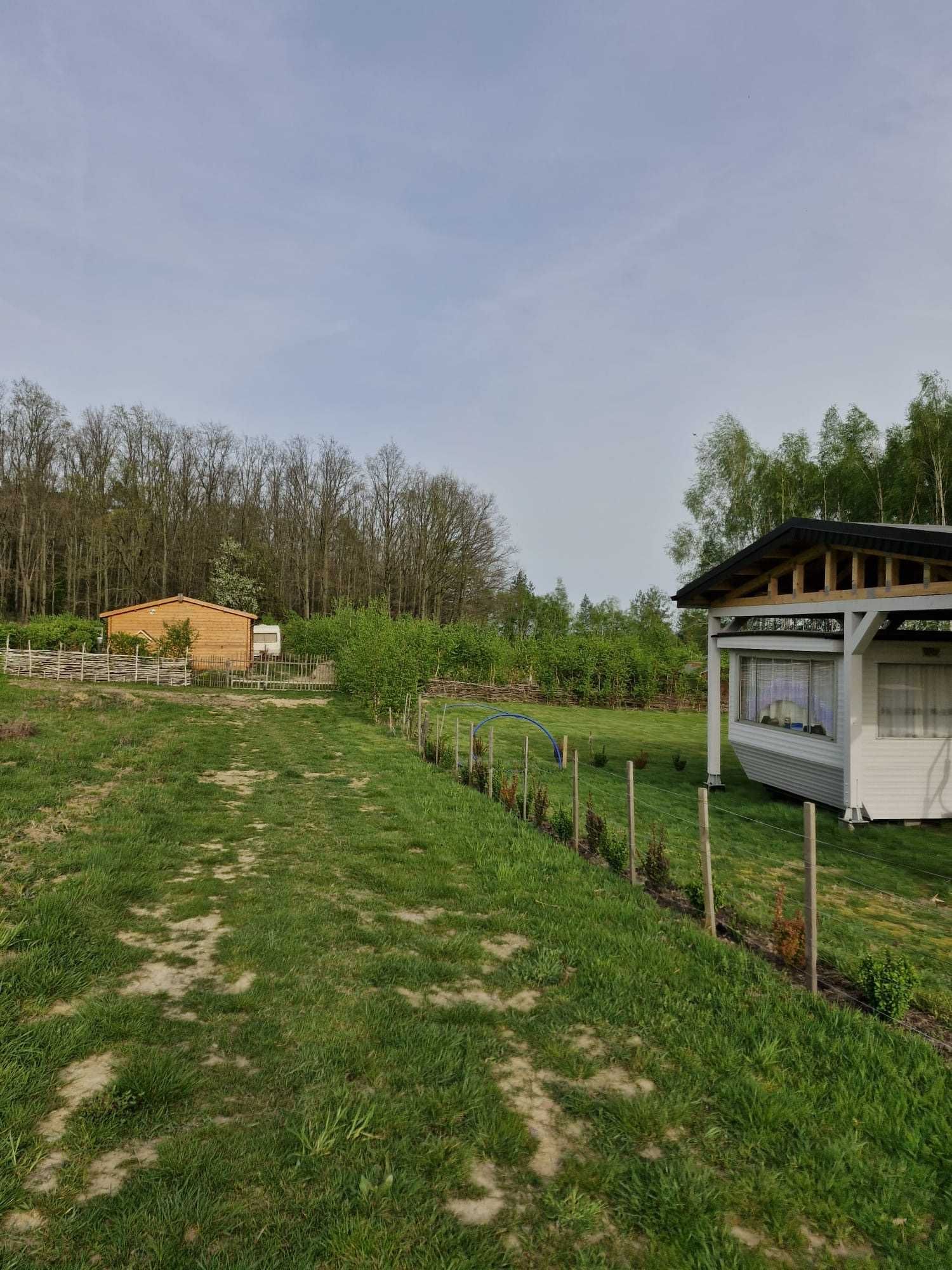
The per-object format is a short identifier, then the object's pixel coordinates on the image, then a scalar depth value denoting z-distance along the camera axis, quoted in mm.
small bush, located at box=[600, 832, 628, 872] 6707
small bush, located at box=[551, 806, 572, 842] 7867
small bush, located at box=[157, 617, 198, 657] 31250
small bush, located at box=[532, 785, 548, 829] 8484
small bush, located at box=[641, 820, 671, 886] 6293
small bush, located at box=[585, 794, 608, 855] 7246
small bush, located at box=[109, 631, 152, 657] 30484
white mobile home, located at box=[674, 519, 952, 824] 8602
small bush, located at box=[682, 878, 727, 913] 5613
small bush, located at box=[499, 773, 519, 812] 9094
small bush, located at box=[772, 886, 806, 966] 4664
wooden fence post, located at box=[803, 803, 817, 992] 4328
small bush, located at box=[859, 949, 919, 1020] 4000
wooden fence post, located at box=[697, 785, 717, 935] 5082
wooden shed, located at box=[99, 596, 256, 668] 32219
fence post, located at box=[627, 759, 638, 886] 6113
